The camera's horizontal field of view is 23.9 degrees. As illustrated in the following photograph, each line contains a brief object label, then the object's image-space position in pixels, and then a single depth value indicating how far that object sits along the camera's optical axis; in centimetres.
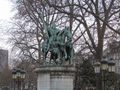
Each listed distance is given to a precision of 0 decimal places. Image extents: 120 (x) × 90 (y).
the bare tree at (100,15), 2489
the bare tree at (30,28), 3067
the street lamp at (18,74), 2444
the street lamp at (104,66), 1878
